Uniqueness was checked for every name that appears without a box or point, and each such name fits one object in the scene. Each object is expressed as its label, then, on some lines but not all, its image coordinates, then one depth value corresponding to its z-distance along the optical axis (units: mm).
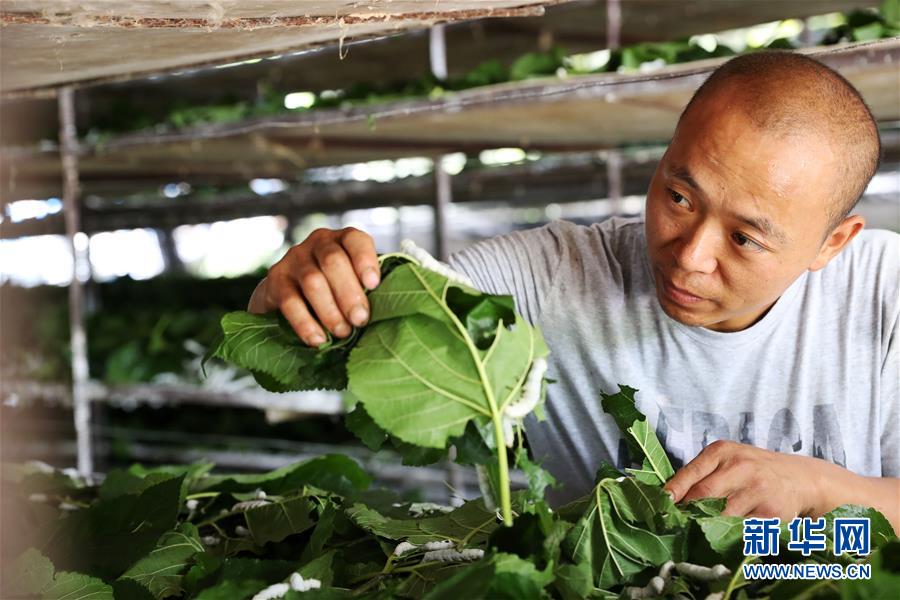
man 1011
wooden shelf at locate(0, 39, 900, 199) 1761
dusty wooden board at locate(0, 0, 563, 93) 772
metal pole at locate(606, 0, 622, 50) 3066
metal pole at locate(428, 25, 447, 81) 2812
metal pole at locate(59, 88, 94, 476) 2705
